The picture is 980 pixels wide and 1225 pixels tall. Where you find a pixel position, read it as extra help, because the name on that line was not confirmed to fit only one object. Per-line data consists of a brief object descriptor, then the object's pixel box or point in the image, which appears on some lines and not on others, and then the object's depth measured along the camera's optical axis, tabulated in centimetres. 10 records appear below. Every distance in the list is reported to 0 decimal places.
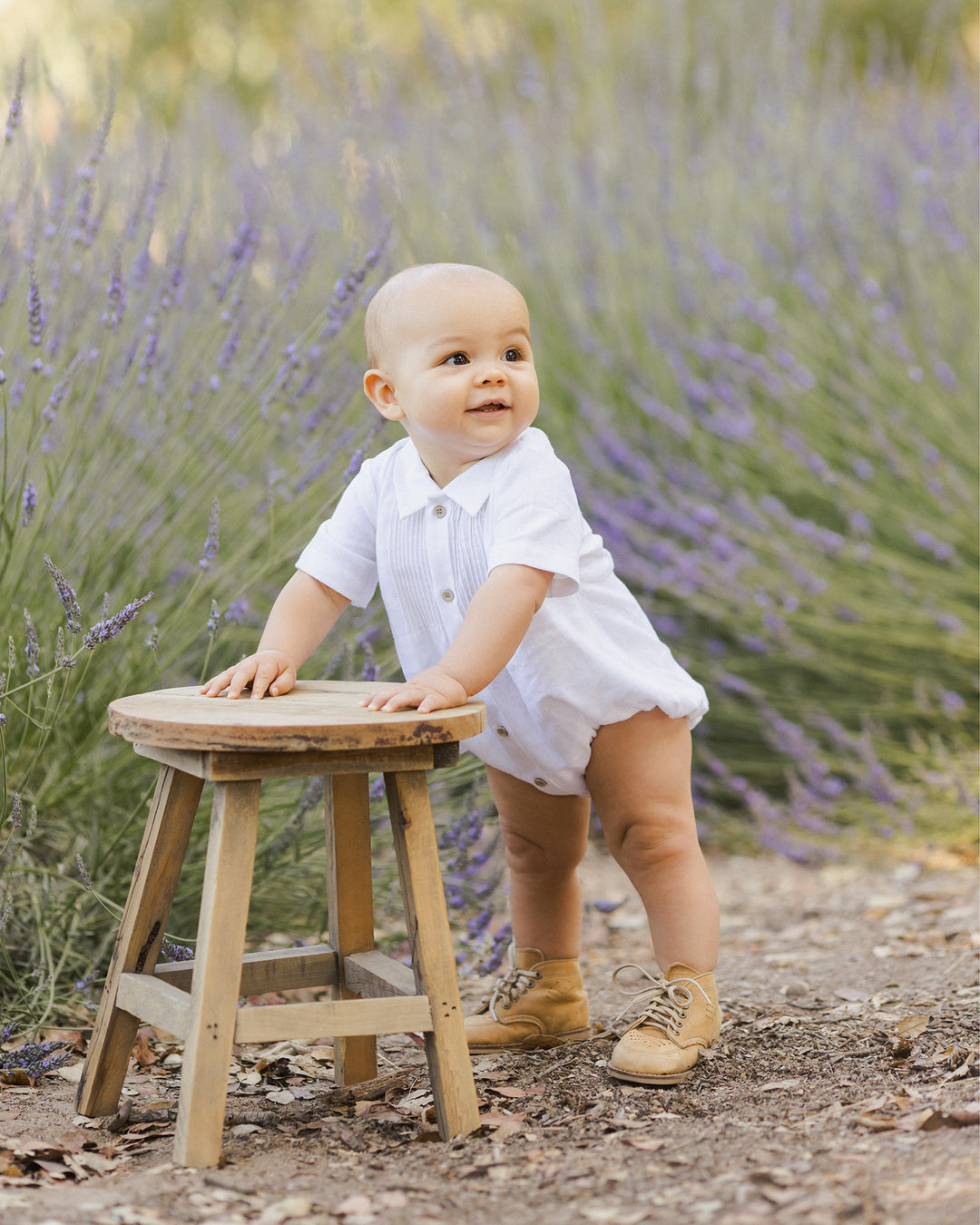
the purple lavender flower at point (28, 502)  286
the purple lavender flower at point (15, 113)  297
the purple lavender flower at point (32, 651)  280
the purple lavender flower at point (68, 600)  274
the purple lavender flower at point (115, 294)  298
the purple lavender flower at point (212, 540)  291
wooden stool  263
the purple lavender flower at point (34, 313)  288
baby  274
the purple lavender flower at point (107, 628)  274
